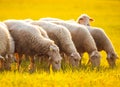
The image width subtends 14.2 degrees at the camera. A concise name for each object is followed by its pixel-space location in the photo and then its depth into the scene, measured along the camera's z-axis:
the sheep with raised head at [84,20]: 20.19
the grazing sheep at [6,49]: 13.16
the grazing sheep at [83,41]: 16.08
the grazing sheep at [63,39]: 15.10
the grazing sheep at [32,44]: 14.05
